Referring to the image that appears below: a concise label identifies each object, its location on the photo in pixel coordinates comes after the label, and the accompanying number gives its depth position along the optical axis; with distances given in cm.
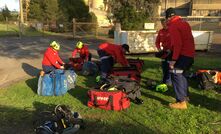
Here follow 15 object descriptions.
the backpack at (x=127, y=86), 389
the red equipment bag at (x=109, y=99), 361
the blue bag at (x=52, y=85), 447
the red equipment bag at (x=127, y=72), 490
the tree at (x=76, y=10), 2164
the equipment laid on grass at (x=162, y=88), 450
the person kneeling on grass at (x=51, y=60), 519
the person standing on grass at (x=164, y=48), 449
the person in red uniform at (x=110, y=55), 517
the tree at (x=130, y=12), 1448
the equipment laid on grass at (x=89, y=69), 583
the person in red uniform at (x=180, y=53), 355
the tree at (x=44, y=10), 2184
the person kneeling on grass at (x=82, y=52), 640
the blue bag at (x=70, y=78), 473
